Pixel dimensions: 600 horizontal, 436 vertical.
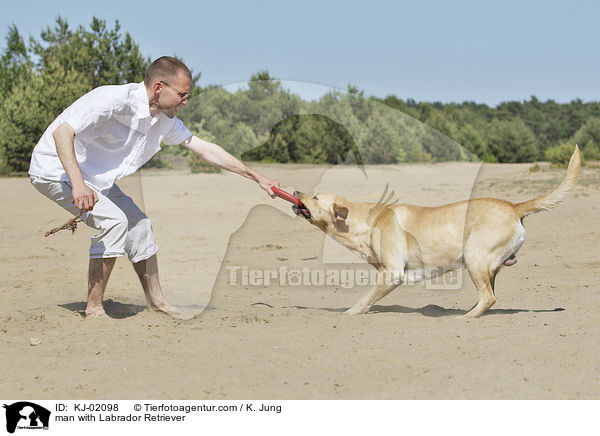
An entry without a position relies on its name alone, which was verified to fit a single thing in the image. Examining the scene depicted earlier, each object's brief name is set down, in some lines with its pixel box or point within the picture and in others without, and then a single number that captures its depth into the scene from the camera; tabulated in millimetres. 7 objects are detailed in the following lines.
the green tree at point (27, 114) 25125
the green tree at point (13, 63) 31766
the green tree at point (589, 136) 38281
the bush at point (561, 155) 26750
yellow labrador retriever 5199
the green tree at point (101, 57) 31469
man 4715
